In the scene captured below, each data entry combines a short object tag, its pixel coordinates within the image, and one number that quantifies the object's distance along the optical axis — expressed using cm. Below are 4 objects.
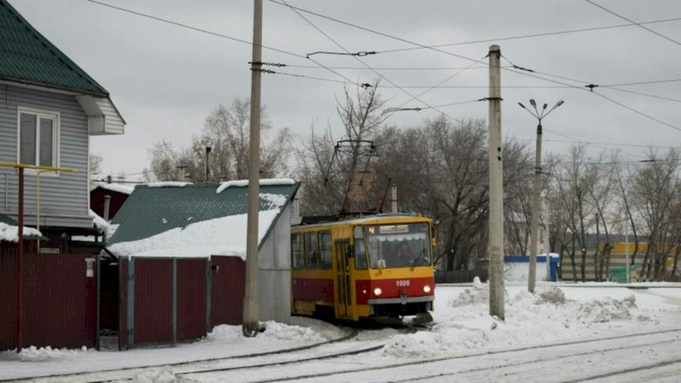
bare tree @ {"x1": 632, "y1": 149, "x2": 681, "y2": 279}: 9688
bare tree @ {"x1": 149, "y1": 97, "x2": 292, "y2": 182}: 8431
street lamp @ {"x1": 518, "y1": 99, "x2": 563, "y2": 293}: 4116
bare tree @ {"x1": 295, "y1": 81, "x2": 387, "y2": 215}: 6506
